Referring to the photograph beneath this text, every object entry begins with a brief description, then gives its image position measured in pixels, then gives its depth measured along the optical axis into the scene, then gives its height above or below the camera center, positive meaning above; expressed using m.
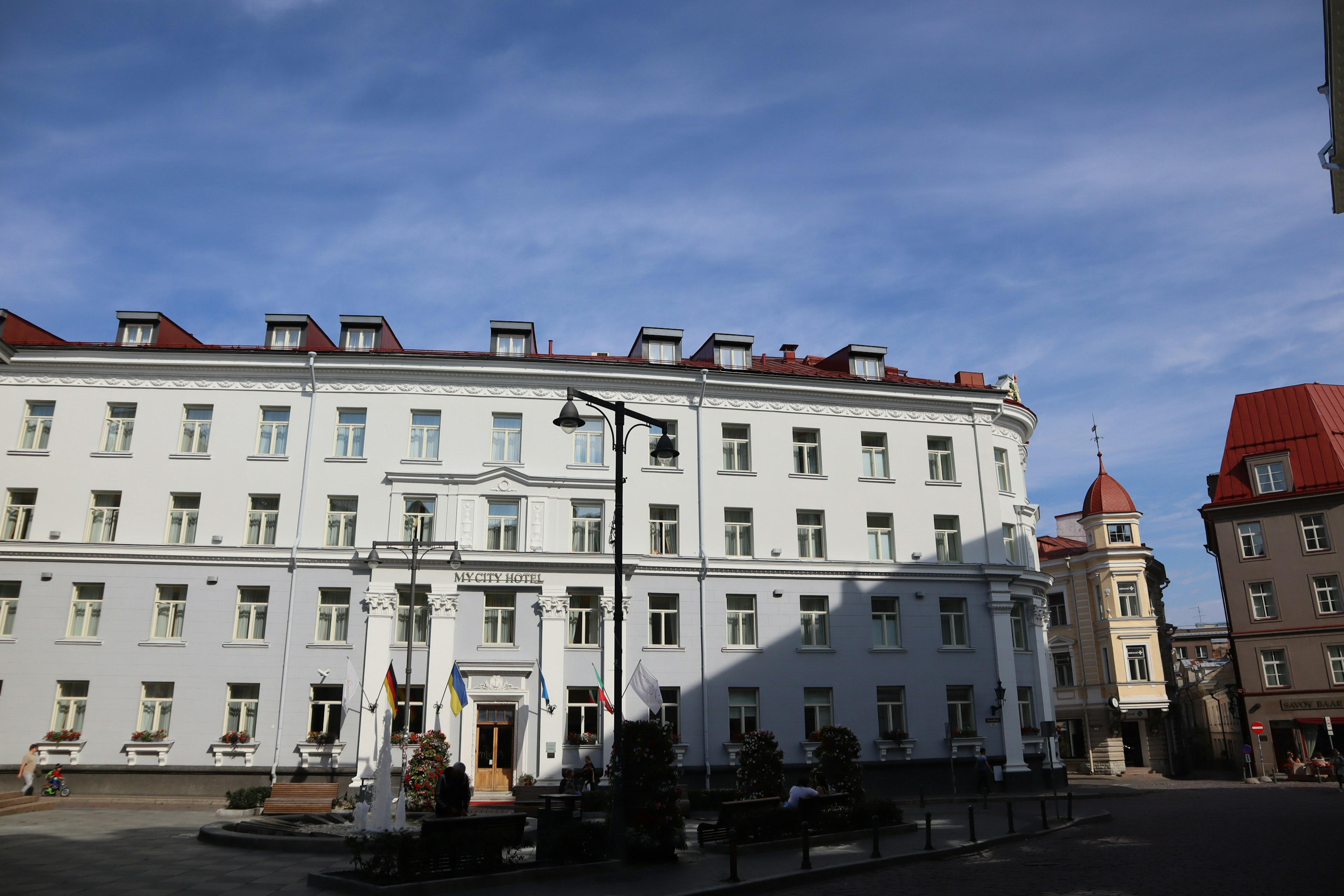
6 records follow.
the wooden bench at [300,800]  26.02 -2.19
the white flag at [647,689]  27.83 +0.84
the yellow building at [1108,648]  53.34 +3.78
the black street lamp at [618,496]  16.84 +4.33
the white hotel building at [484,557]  30.75 +5.60
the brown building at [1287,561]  47.00 +7.74
